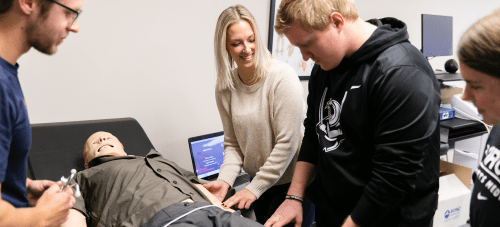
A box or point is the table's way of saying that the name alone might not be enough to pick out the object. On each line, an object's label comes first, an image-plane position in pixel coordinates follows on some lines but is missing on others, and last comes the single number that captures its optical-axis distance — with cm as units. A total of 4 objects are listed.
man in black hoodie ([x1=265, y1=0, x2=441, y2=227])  78
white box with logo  212
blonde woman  135
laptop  216
